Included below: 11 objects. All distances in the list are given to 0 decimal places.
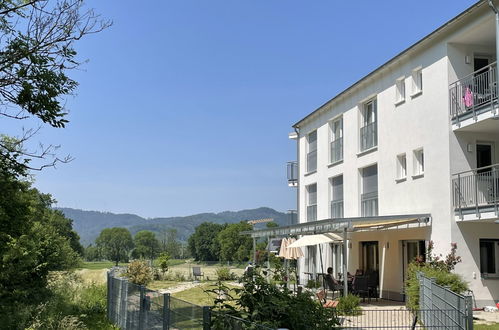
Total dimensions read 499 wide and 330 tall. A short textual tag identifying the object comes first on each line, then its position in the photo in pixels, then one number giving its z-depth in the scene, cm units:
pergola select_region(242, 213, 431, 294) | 1966
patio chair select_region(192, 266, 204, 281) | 3950
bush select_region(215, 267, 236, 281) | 3612
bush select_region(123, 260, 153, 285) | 3149
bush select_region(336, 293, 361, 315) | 1761
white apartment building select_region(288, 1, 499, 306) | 1823
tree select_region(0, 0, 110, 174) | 764
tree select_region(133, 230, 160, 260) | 13575
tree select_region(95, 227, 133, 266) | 13838
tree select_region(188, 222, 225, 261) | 10912
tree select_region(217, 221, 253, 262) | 8519
